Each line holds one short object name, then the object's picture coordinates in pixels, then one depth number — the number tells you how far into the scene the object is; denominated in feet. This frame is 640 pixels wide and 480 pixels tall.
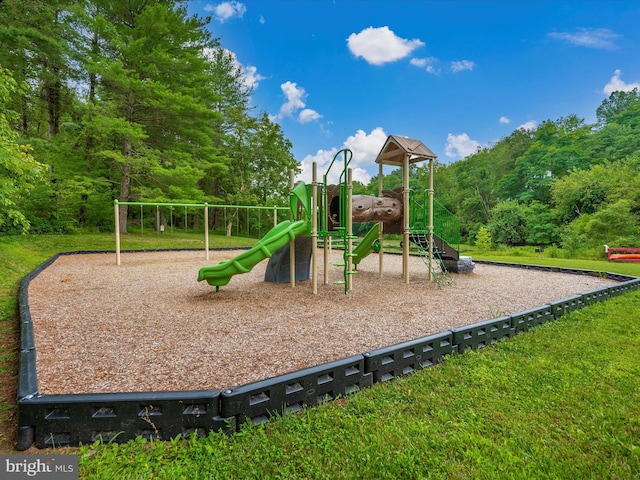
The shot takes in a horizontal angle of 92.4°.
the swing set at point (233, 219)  64.74
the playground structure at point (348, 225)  17.34
